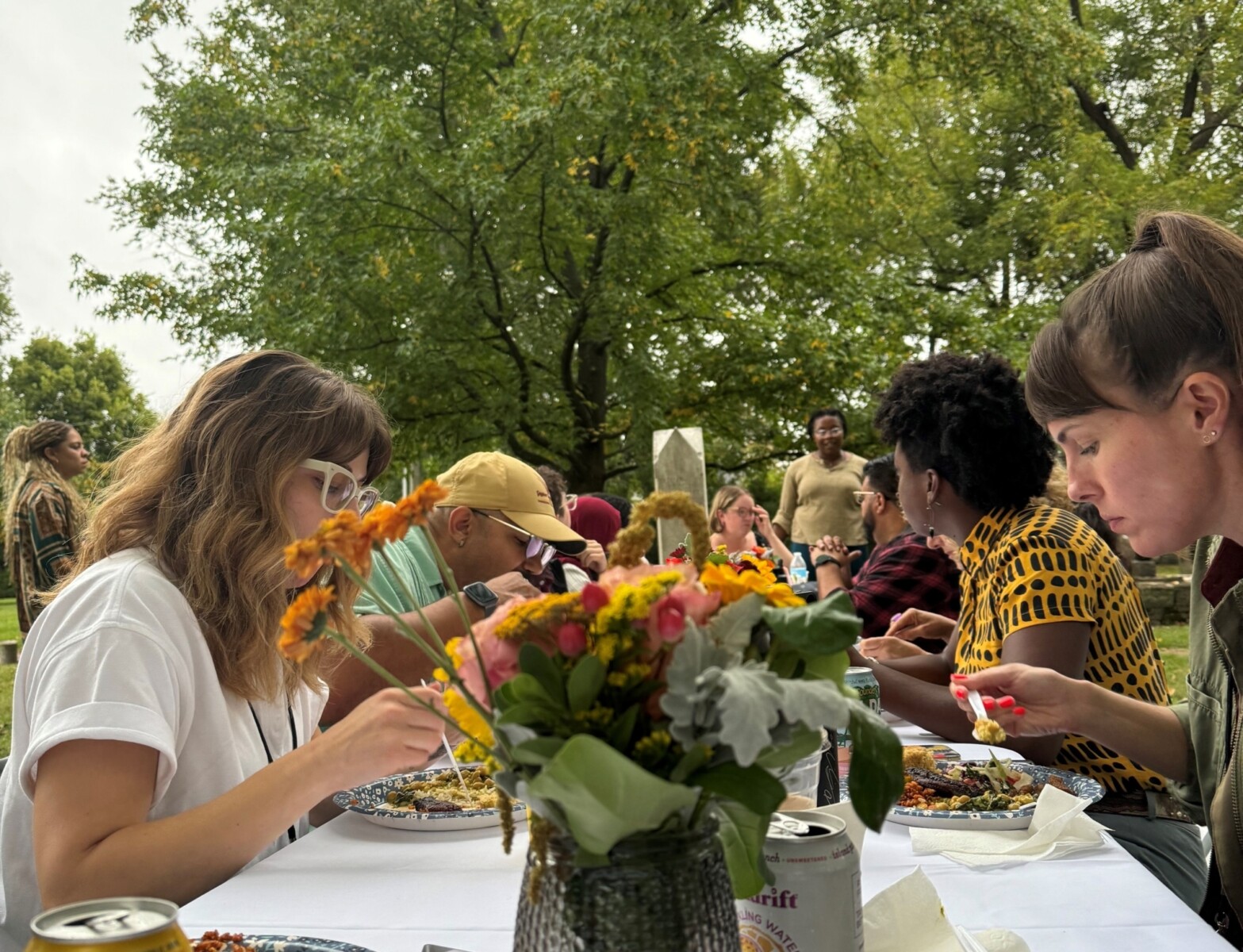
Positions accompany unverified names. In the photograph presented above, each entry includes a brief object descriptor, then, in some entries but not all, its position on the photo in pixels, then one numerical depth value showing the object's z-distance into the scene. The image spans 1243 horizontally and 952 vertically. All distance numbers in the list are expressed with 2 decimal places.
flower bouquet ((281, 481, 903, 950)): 0.74
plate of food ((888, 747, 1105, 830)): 1.59
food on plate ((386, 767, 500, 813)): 1.76
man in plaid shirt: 3.74
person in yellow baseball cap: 3.29
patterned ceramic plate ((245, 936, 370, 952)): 1.12
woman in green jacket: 1.59
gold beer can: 0.73
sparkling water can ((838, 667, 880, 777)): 1.66
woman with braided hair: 5.88
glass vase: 0.77
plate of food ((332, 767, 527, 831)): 1.67
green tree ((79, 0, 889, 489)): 8.98
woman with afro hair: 2.16
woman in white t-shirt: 1.36
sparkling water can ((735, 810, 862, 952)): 0.95
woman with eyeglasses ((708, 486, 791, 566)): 6.70
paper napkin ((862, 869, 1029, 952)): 1.14
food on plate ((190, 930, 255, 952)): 1.12
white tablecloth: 1.24
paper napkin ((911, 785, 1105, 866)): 1.50
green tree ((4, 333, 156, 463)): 29.91
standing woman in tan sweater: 8.49
